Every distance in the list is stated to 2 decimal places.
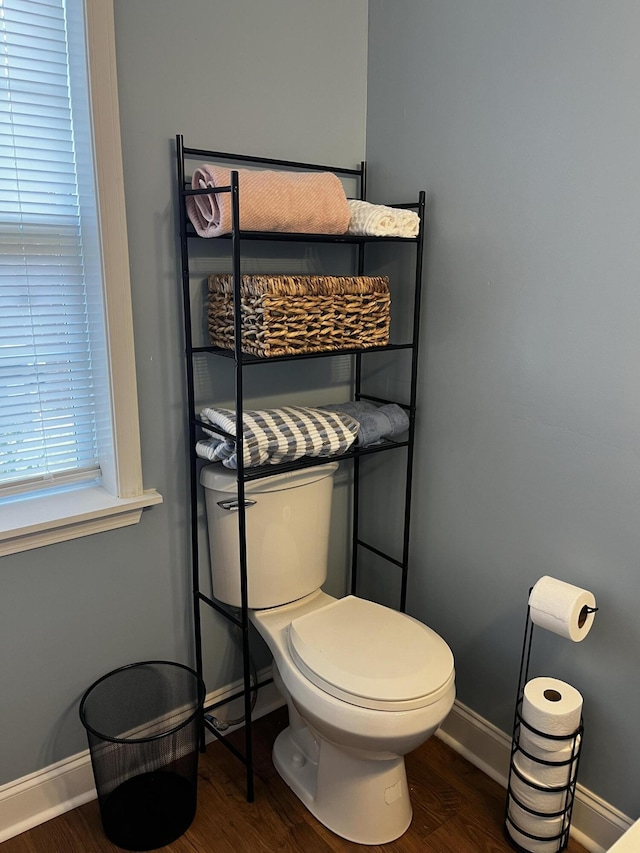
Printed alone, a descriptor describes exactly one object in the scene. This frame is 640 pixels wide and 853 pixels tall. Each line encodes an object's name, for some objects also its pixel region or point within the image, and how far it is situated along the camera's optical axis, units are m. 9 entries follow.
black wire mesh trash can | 1.68
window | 1.49
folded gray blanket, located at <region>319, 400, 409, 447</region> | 1.89
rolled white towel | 1.70
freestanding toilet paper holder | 1.59
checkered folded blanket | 1.65
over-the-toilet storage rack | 1.53
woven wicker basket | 1.57
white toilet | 1.54
